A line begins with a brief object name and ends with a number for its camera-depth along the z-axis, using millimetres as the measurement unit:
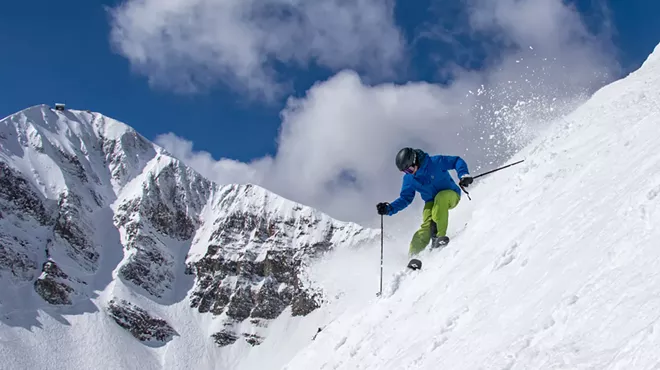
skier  11926
